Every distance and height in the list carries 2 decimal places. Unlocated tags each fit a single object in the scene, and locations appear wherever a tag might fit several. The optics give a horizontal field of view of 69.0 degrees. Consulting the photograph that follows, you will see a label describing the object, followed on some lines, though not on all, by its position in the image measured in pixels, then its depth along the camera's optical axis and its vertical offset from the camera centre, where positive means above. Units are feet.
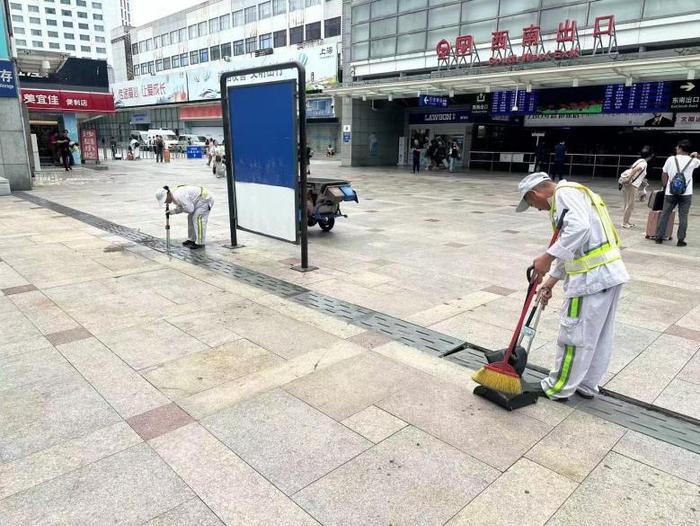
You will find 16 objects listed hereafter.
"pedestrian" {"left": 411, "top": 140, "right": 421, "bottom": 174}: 79.62 -3.10
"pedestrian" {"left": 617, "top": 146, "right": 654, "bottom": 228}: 33.91 -2.47
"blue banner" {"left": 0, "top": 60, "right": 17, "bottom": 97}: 47.78 +5.29
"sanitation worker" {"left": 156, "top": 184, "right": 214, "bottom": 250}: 25.88 -3.46
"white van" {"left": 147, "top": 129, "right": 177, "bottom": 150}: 137.16 +0.33
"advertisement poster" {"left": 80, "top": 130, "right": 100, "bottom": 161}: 89.51 -1.44
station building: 57.36 +7.83
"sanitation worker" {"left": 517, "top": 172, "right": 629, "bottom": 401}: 10.54 -2.69
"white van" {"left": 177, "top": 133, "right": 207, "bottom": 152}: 137.34 -0.66
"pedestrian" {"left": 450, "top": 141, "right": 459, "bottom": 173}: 81.76 -2.21
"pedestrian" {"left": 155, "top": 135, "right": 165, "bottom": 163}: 100.00 -1.90
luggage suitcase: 29.84 -4.69
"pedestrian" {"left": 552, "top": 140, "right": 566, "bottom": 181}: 65.82 -1.92
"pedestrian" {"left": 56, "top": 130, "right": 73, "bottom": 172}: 76.44 -1.48
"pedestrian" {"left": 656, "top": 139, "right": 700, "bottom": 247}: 27.58 -2.06
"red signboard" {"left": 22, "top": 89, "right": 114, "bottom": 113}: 77.92 +5.75
